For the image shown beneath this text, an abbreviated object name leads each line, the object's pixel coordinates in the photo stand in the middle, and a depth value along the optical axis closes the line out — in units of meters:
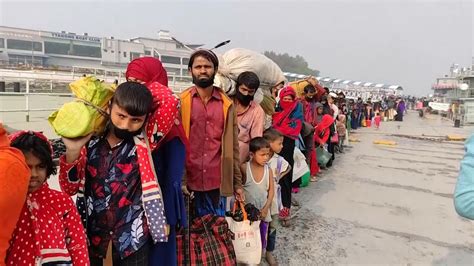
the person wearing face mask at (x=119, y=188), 1.75
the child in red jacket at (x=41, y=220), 1.42
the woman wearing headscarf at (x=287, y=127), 4.35
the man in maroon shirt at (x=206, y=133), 2.58
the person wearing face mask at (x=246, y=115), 3.25
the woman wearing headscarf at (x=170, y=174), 1.98
